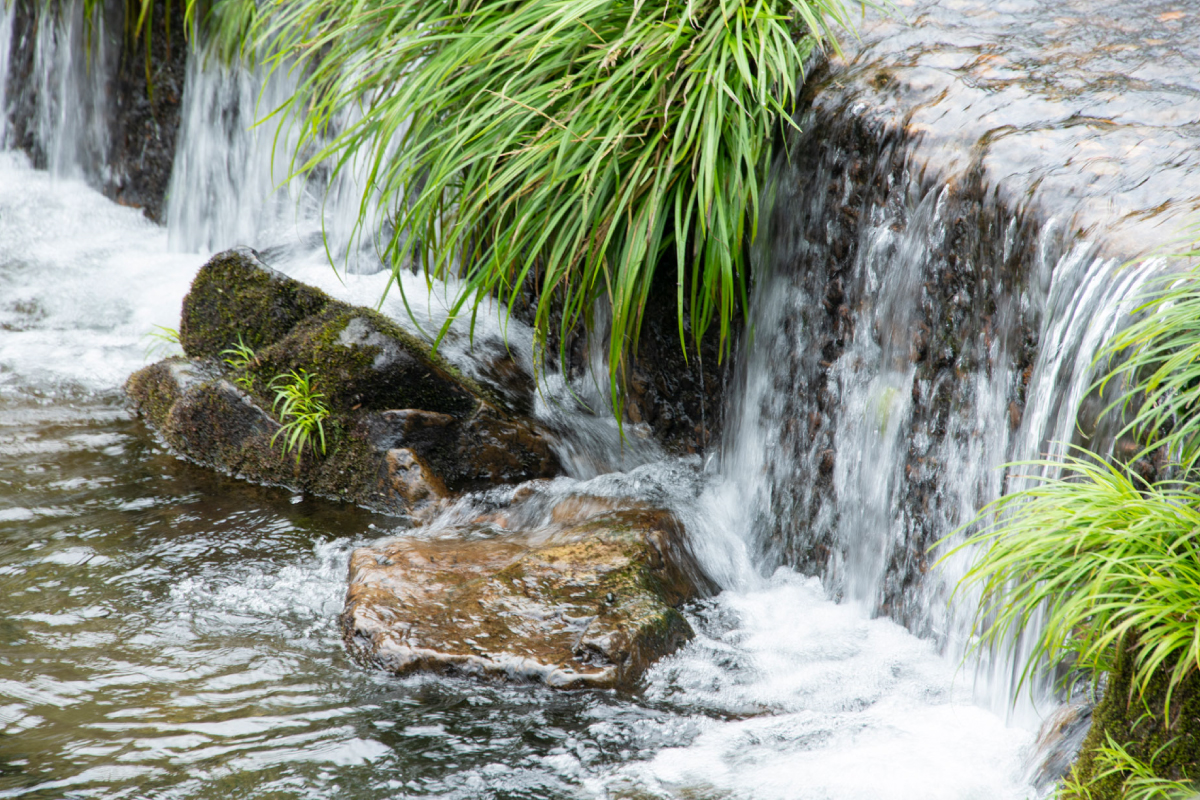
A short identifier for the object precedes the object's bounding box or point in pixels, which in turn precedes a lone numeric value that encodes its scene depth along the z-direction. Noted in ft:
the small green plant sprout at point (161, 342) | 36.50
